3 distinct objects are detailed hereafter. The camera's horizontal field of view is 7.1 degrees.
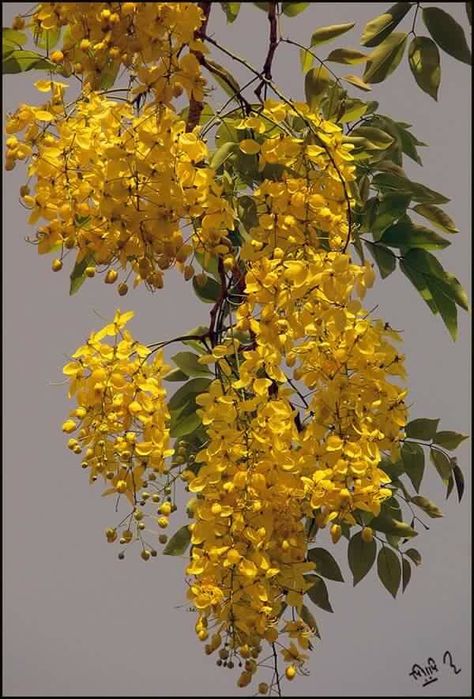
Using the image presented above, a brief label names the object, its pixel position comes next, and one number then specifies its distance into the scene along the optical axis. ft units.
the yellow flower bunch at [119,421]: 15.79
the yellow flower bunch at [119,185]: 15.55
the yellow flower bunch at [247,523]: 15.53
